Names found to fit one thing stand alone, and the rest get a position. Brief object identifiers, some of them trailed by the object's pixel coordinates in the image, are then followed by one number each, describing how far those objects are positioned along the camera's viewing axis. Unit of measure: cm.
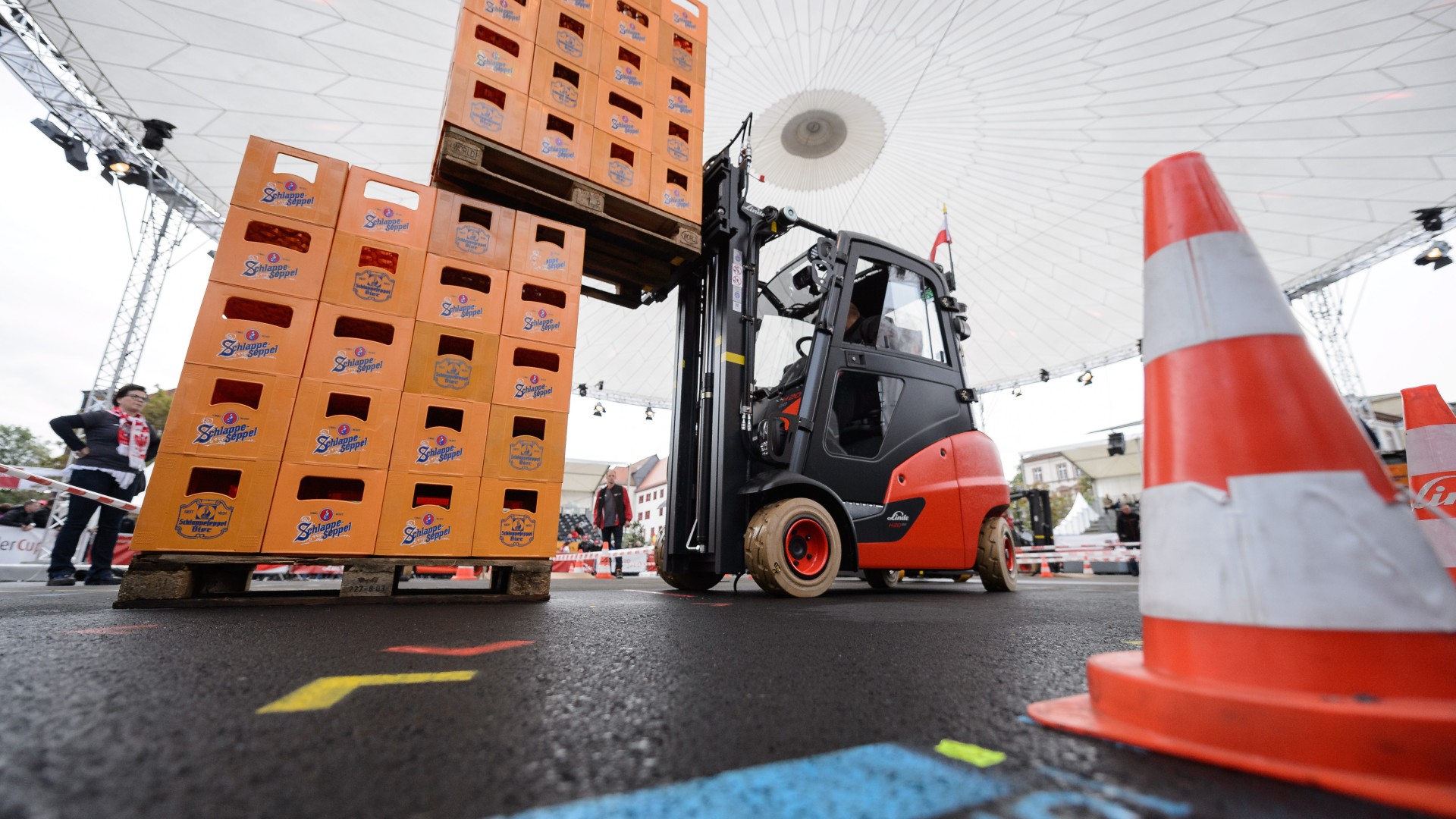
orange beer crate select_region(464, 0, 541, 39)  386
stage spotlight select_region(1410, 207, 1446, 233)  1399
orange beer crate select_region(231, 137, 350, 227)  315
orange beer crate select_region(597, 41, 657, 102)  439
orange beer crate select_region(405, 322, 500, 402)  331
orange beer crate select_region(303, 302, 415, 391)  311
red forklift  419
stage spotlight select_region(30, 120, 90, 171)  1114
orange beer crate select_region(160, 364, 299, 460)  277
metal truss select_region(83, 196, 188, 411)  1180
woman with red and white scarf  521
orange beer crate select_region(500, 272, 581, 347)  363
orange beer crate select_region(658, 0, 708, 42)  491
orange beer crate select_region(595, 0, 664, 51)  443
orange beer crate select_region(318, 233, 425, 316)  323
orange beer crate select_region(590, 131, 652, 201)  414
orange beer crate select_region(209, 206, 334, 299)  300
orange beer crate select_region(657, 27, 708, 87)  478
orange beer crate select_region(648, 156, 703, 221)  441
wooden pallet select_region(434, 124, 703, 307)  371
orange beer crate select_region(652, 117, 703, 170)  450
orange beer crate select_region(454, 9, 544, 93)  377
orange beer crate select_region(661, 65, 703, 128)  464
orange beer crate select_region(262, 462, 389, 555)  289
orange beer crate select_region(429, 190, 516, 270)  357
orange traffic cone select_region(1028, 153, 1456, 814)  69
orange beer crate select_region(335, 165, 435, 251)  336
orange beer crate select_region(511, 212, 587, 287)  377
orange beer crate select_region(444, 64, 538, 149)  363
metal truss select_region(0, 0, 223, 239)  968
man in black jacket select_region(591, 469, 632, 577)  1038
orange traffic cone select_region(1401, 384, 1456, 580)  280
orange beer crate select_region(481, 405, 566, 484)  341
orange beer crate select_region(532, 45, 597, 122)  402
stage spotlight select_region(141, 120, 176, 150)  1148
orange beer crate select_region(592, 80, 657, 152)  425
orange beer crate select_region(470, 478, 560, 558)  332
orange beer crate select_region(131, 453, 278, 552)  269
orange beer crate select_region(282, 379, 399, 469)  299
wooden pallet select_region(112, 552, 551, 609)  268
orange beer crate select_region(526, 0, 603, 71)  412
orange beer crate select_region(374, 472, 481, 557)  311
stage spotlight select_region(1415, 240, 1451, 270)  1412
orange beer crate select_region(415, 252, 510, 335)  342
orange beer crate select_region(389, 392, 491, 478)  319
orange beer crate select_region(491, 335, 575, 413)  351
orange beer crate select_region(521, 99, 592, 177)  388
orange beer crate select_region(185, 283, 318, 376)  287
